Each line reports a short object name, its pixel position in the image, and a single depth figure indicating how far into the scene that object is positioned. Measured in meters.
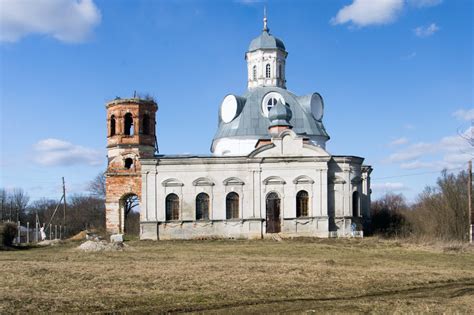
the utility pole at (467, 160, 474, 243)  30.36
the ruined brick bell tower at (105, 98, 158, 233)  37.22
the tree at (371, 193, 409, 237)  36.91
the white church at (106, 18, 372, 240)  34.78
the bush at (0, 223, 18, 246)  30.98
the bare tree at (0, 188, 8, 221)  73.31
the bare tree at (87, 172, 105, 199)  64.69
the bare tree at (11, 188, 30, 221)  80.88
